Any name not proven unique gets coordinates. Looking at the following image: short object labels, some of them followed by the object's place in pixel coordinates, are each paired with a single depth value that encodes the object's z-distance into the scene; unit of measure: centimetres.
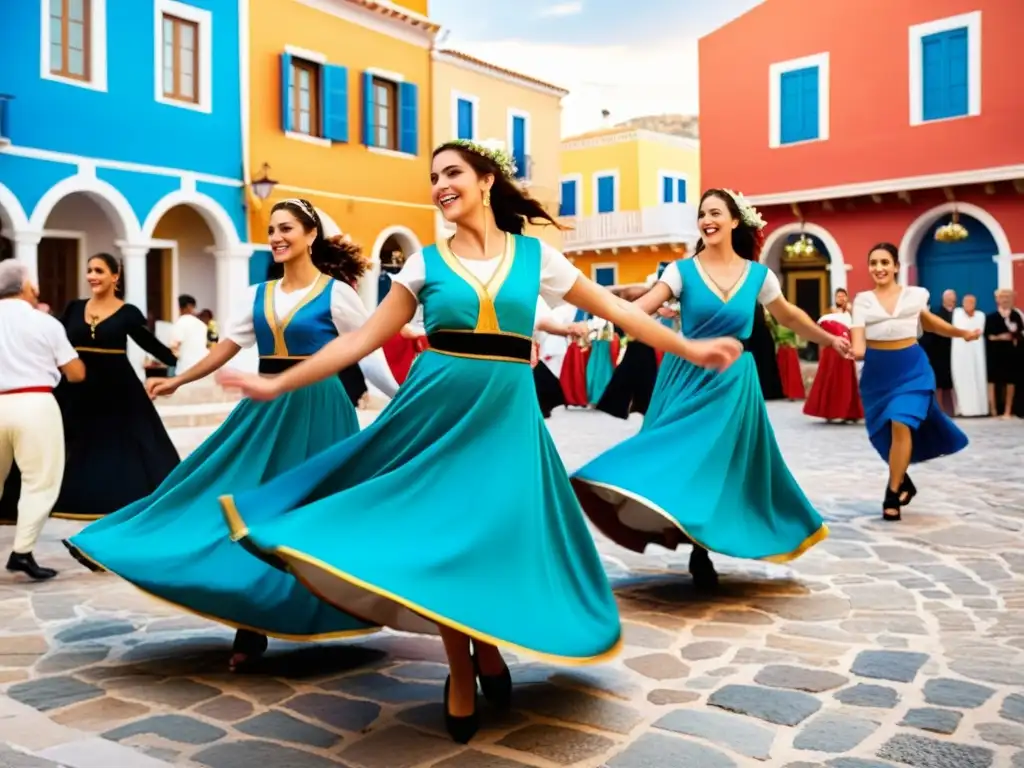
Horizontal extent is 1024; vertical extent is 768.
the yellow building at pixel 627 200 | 3316
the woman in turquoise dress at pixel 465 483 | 340
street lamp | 2108
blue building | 1775
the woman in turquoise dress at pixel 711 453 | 541
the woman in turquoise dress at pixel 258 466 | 421
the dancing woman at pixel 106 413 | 665
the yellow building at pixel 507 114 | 2625
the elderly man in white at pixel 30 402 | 609
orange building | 2189
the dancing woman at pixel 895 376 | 797
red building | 2112
